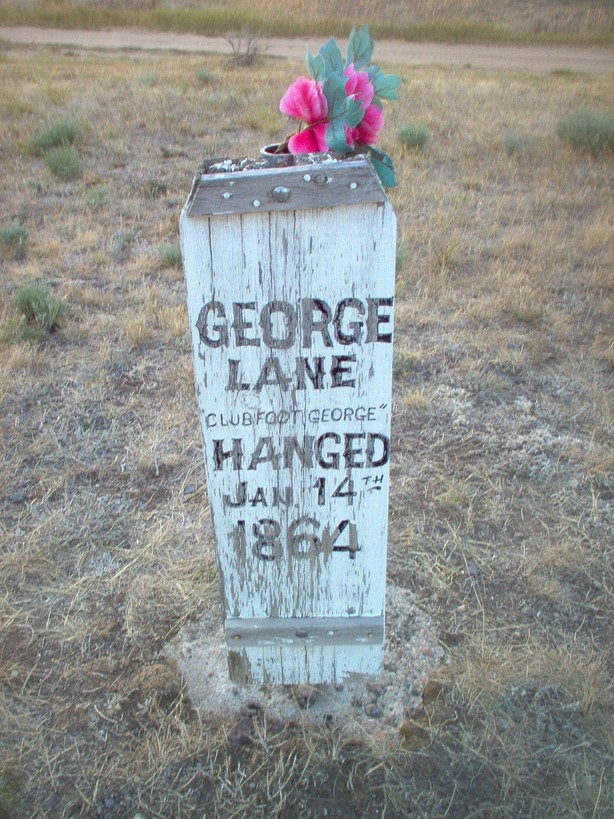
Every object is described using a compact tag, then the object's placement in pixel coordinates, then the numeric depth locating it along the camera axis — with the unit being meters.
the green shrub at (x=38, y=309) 3.97
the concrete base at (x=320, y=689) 2.00
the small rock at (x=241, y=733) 1.91
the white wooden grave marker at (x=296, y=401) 1.33
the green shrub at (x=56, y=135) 7.27
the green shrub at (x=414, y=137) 7.45
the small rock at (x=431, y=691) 2.03
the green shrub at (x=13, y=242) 4.98
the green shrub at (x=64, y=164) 6.59
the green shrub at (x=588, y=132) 7.33
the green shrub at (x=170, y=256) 4.82
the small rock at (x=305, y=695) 2.03
